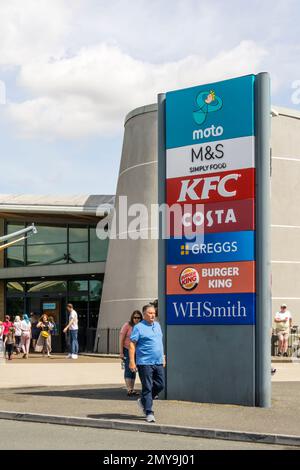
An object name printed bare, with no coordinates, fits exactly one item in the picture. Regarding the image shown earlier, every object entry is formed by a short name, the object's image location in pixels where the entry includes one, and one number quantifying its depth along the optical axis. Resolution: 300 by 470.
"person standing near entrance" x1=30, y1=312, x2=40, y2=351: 32.13
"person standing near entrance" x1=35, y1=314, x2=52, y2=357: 27.81
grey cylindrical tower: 27.95
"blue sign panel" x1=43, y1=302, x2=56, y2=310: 35.10
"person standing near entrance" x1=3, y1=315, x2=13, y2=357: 26.73
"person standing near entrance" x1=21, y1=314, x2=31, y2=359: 26.97
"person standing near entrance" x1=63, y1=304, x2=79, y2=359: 25.38
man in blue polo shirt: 11.44
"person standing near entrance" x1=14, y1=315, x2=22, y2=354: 27.55
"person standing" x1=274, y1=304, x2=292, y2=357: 24.69
